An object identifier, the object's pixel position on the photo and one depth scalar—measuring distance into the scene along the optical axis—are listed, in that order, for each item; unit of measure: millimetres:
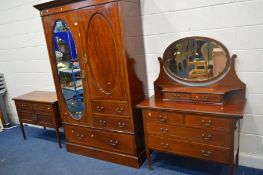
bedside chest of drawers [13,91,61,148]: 2908
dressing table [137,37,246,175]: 1842
